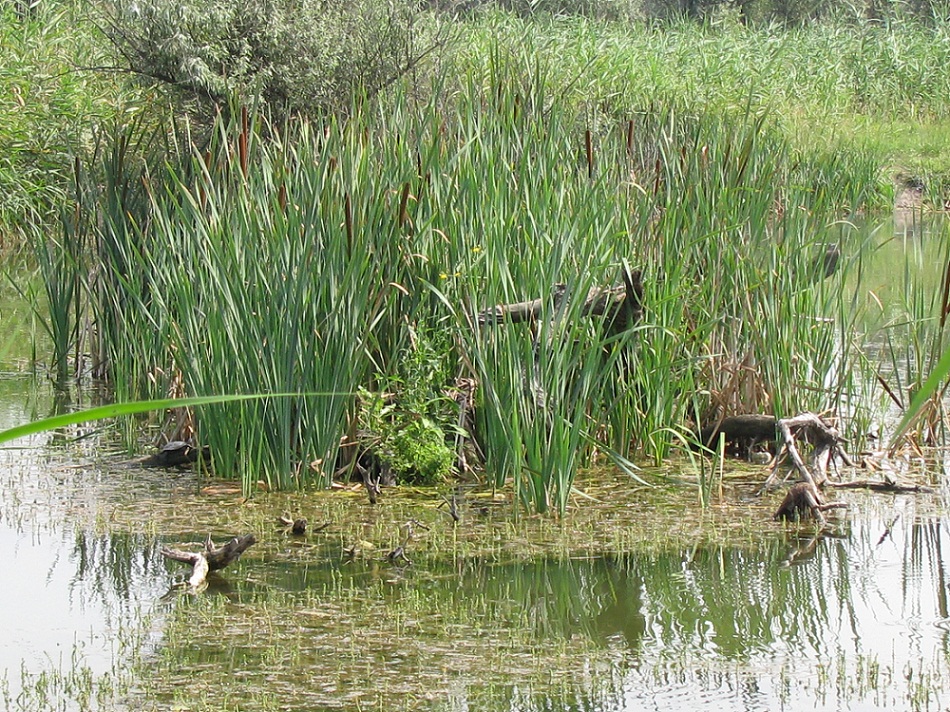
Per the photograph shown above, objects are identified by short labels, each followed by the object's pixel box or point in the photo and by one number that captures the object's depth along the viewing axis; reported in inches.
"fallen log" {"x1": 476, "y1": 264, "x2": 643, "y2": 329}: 374.3
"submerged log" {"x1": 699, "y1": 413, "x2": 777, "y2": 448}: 428.8
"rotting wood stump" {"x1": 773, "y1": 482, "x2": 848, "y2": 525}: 363.9
